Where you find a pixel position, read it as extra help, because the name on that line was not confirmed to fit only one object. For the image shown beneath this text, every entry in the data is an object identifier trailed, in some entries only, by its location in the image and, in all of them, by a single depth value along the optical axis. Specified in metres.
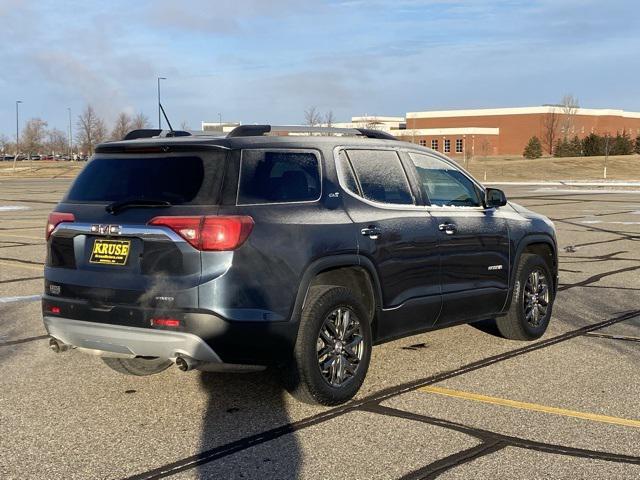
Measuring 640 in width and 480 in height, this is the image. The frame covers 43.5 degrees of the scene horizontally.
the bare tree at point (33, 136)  120.00
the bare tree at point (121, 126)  96.43
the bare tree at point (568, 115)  110.88
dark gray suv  4.83
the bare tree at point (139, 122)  102.14
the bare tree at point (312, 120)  86.05
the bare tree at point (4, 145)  151.48
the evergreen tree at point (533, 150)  95.69
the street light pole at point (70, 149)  130.25
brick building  112.50
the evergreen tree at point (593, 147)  93.50
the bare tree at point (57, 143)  151.75
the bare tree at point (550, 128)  111.81
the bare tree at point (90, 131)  96.00
